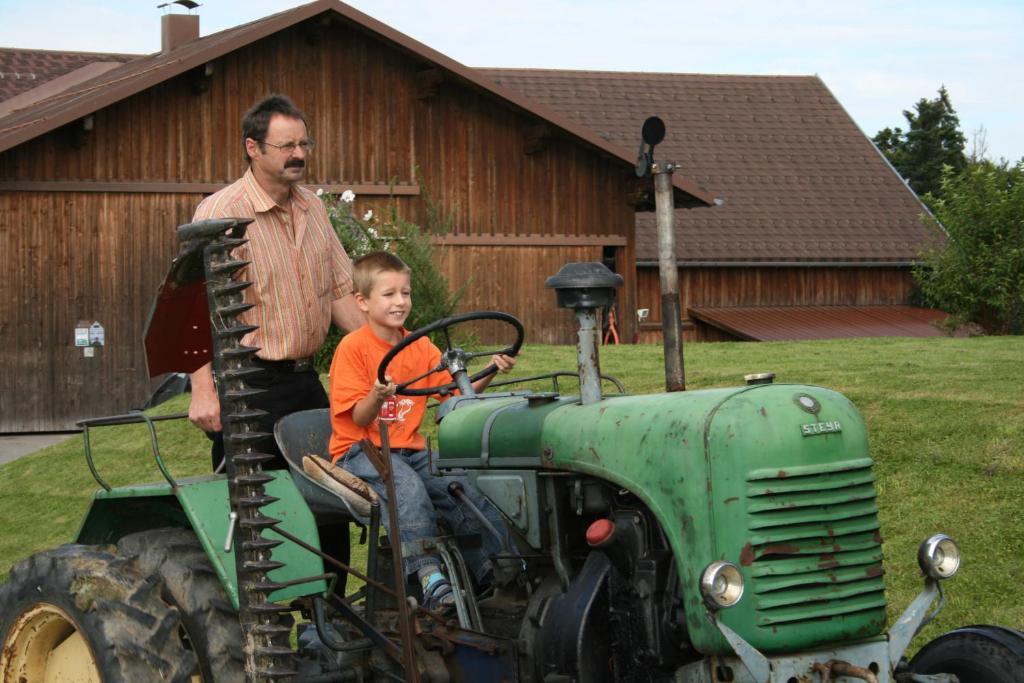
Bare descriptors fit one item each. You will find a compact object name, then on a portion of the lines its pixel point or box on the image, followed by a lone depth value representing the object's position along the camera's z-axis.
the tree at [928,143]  42.75
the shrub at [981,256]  18.14
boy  4.66
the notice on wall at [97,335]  18.83
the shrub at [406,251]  15.32
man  5.28
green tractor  3.73
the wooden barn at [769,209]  26.48
